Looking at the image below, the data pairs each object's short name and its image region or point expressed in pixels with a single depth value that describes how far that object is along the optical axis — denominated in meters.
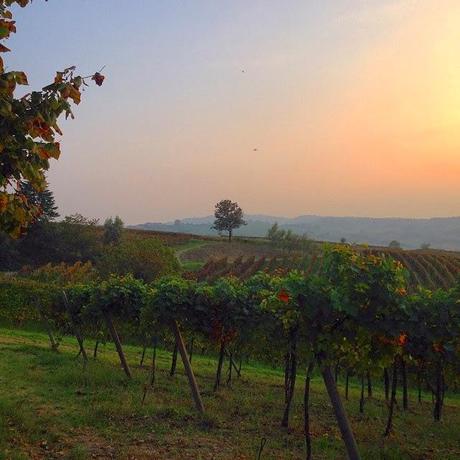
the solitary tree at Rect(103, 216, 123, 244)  68.71
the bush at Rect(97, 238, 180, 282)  37.61
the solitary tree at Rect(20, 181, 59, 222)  61.80
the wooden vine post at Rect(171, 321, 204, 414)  9.83
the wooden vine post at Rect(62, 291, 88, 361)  14.79
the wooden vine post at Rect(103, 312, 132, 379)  12.59
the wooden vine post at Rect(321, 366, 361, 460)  6.44
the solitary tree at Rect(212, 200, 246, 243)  90.06
